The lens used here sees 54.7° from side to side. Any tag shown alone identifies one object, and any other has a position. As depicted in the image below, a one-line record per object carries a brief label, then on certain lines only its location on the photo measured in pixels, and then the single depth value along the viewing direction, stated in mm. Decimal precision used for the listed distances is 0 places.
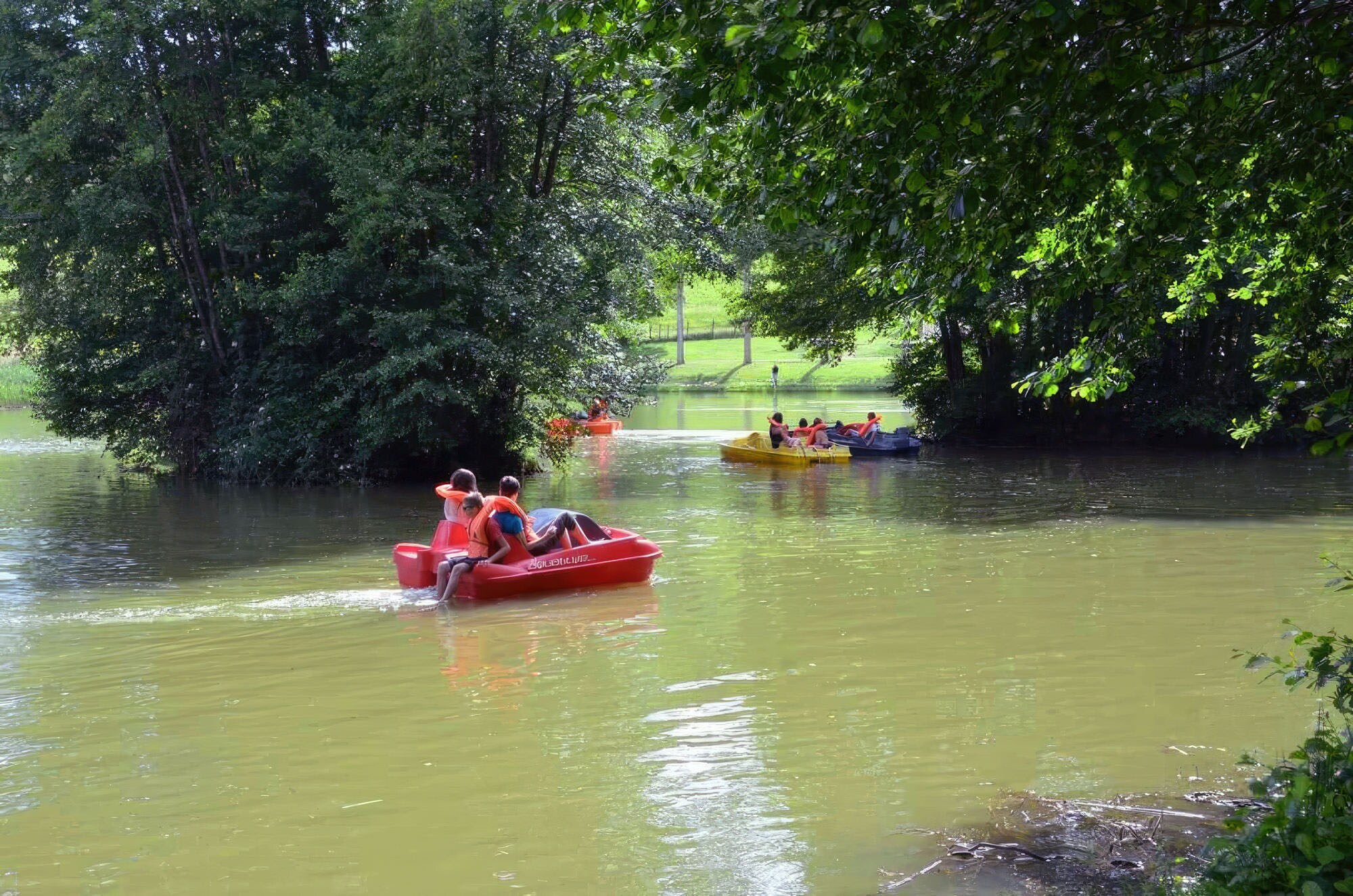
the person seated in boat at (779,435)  28281
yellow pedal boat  28016
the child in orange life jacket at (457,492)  13711
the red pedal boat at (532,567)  12992
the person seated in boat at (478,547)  12828
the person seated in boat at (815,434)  29375
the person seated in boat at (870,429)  30391
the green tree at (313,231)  22266
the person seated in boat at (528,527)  13352
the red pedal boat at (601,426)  39312
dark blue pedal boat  29812
